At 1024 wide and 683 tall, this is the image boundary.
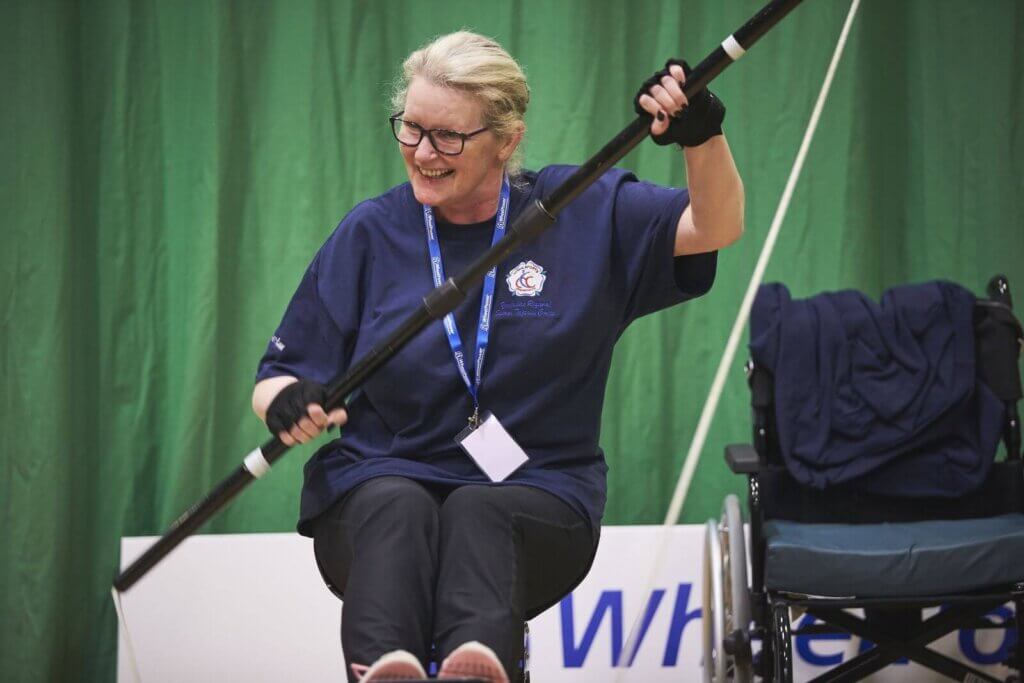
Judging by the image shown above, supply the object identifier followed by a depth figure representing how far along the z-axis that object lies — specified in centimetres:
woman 429
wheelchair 491
